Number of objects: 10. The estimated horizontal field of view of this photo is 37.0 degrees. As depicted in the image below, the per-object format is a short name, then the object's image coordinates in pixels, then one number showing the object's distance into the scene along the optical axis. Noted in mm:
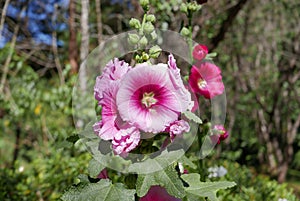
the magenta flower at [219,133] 1506
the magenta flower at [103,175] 1232
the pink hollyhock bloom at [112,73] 1030
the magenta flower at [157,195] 1114
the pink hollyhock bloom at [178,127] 1028
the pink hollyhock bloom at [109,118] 1024
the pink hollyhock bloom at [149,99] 992
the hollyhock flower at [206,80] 1379
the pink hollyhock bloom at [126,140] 1012
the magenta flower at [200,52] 1392
